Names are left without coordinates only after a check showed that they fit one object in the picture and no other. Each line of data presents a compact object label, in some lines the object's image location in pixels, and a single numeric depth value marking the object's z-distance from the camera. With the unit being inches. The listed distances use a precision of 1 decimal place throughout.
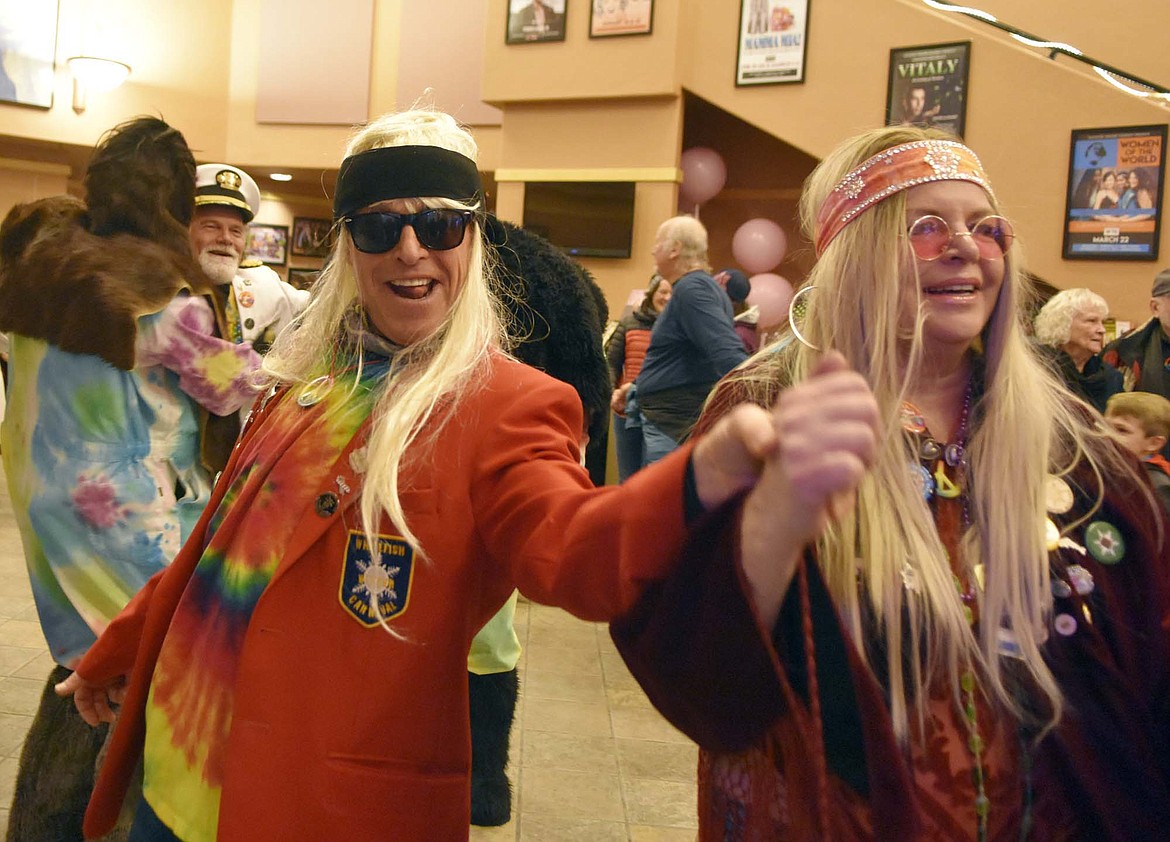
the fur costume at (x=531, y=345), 105.6
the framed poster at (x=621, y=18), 353.1
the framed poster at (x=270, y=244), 511.5
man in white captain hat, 114.9
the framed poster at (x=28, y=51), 410.9
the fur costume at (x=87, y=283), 87.3
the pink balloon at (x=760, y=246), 370.6
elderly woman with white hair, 178.5
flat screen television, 367.6
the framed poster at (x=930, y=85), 298.0
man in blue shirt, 159.3
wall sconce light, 421.4
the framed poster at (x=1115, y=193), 272.5
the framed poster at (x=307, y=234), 518.6
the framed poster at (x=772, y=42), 331.9
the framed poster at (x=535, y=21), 369.4
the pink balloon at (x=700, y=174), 377.7
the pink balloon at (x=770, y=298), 351.3
